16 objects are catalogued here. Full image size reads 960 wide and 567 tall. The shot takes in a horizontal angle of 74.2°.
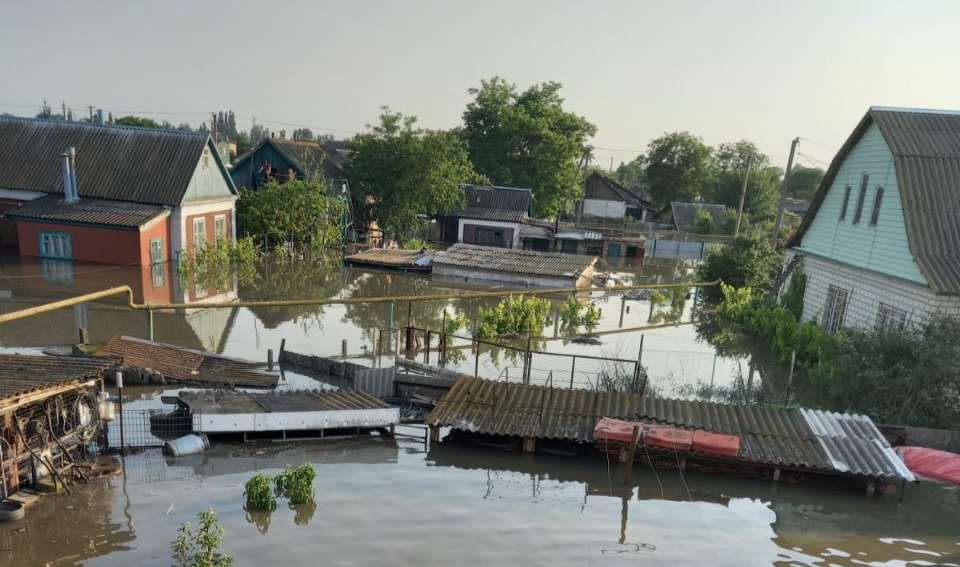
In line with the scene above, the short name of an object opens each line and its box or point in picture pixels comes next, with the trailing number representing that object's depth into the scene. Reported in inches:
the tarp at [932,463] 456.1
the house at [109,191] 1108.5
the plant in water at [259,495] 392.2
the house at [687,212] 2278.3
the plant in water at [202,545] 318.7
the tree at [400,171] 1584.6
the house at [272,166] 1619.1
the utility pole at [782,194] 1310.3
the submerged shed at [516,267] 1234.6
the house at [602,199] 2405.3
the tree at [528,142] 1975.9
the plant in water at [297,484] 403.2
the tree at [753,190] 2445.9
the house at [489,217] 1728.6
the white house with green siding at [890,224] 646.5
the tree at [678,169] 2581.2
